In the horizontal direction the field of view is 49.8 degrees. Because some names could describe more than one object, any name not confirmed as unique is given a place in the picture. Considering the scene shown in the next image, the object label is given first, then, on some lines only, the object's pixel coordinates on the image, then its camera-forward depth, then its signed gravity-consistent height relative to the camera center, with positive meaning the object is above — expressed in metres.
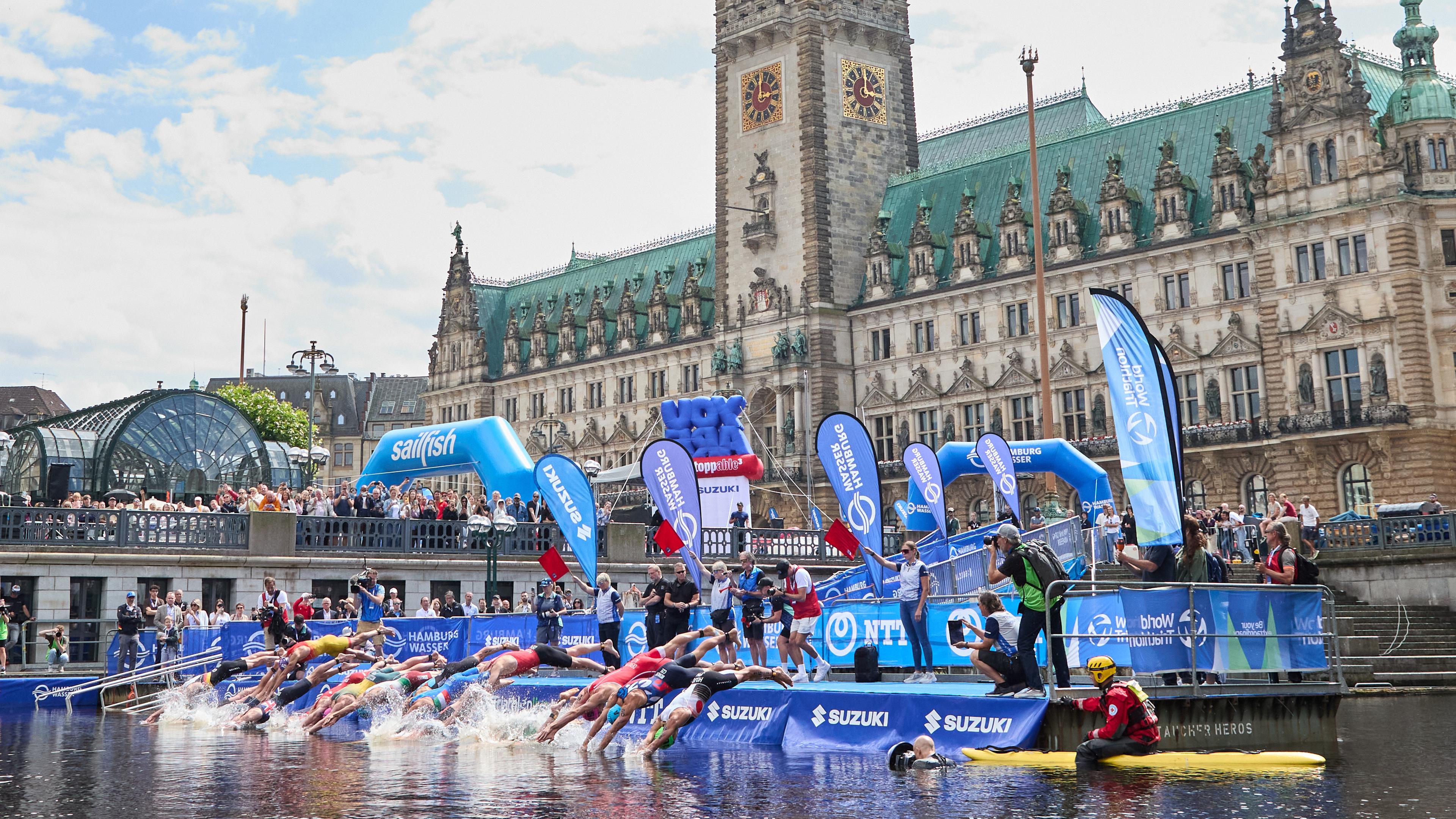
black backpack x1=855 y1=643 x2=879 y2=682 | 21.81 -0.77
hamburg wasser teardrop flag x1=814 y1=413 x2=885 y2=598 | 31.20 +2.76
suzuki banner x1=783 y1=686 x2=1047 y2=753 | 16.62 -1.27
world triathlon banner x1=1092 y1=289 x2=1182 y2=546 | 18.81 +2.18
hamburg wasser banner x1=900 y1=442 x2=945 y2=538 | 35.44 +3.01
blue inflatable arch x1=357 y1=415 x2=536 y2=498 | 41.31 +4.50
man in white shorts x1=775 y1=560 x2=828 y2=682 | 23.03 +0.01
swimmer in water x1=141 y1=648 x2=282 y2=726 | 26.75 -0.64
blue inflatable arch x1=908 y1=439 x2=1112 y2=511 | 45.25 +3.92
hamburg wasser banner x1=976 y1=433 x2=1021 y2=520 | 38.97 +3.49
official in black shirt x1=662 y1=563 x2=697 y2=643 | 23.81 +0.17
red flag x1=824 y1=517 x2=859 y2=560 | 29.25 +1.32
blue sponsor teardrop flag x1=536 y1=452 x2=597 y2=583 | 31.52 +2.39
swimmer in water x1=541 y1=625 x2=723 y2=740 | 19.45 -0.82
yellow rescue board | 15.63 -1.61
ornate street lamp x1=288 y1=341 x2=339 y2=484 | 54.16 +6.38
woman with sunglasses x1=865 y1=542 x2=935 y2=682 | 22.00 +0.09
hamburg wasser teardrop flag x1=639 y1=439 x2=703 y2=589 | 34.41 +2.85
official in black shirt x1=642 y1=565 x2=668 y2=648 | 23.88 +0.04
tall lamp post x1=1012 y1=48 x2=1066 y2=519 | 46.12 +8.61
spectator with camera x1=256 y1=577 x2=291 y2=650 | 29.98 +0.30
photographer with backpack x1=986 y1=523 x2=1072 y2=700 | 16.67 +0.13
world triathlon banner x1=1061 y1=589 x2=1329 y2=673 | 16.75 -0.34
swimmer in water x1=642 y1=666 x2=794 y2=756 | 18.53 -1.03
